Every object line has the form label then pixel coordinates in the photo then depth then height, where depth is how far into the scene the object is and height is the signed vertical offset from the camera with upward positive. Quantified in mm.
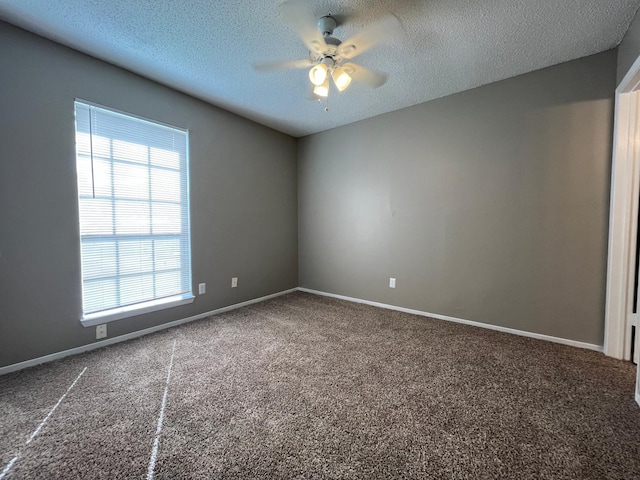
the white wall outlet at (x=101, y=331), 2383 -932
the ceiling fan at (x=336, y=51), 1806 +1284
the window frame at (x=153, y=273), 2273 -442
